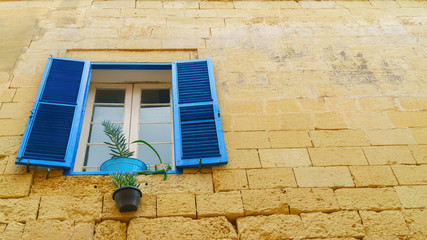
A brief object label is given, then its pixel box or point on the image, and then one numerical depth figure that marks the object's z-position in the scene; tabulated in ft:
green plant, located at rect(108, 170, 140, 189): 9.37
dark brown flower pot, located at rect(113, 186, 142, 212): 9.11
